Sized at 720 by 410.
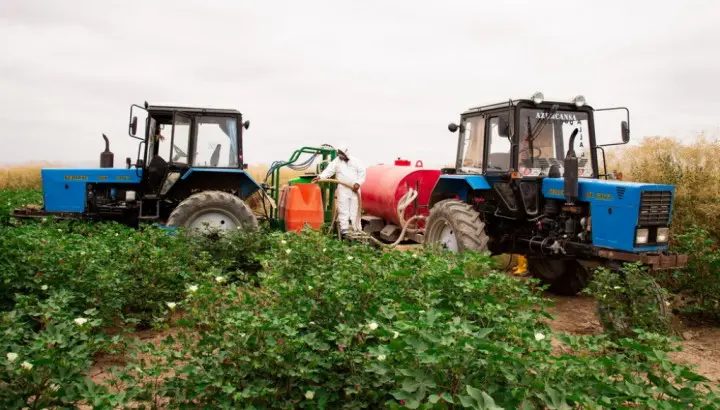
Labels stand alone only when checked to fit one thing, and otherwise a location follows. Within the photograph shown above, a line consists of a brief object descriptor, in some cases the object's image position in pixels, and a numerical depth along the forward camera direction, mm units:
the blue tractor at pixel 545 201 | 5965
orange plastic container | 9219
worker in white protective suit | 9719
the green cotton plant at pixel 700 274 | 6074
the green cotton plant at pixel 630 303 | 5082
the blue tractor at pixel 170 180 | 8453
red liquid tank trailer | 9812
